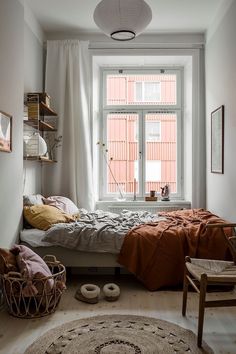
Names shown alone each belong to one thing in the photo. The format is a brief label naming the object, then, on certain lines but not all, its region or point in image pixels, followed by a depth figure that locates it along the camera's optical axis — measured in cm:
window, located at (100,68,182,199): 520
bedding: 322
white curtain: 459
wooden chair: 215
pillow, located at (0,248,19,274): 266
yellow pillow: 344
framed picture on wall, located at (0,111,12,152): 289
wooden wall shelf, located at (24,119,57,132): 390
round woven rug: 209
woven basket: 255
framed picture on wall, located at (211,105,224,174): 382
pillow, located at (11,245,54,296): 252
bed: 314
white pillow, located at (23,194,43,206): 366
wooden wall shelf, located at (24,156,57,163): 380
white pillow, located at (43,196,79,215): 401
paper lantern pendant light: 259
